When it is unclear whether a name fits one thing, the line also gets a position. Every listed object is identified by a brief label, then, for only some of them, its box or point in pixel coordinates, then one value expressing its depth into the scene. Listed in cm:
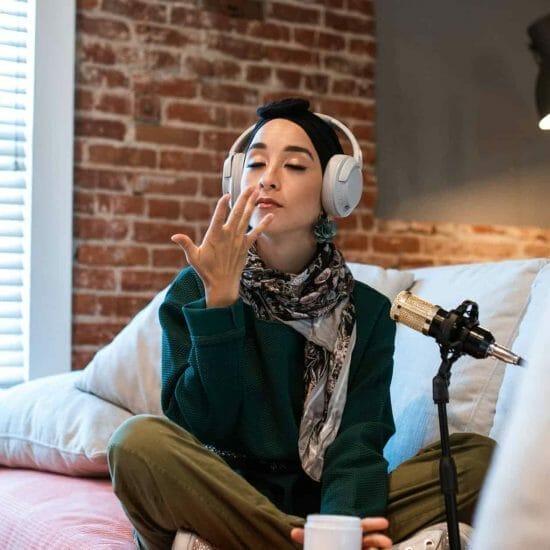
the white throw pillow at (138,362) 224
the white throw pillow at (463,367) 186
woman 139
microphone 130
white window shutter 303
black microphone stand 127
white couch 187
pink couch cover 161
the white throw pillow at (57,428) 212
